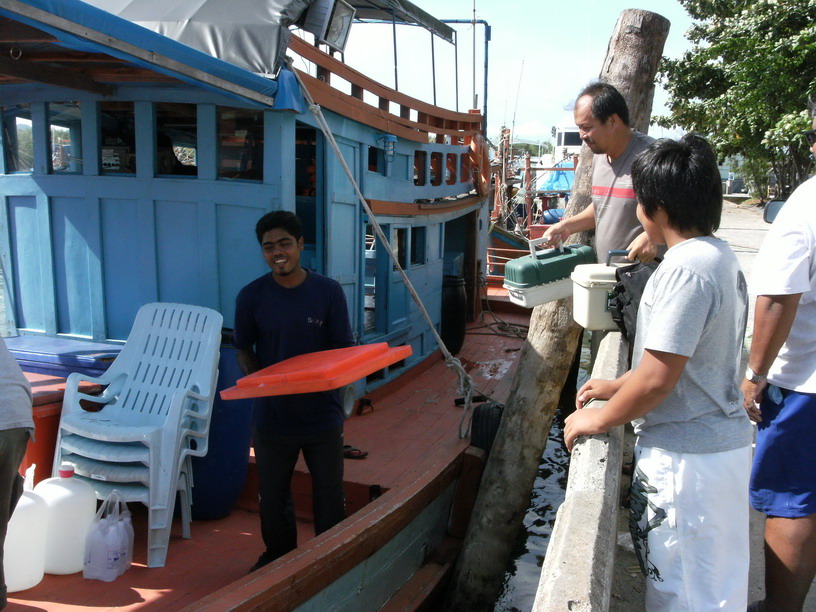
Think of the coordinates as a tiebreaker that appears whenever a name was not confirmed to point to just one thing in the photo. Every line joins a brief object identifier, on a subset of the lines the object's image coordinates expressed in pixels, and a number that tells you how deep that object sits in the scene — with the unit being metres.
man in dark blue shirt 3.35
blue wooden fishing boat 3.76
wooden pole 3.97
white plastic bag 3.36
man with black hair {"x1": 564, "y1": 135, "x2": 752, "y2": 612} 1.82
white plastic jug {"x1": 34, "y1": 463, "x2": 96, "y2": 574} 3.39
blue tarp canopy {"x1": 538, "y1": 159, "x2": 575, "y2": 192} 33.66
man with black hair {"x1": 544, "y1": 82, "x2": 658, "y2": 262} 3.22
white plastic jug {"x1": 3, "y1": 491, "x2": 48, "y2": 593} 3.16
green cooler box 3.27
